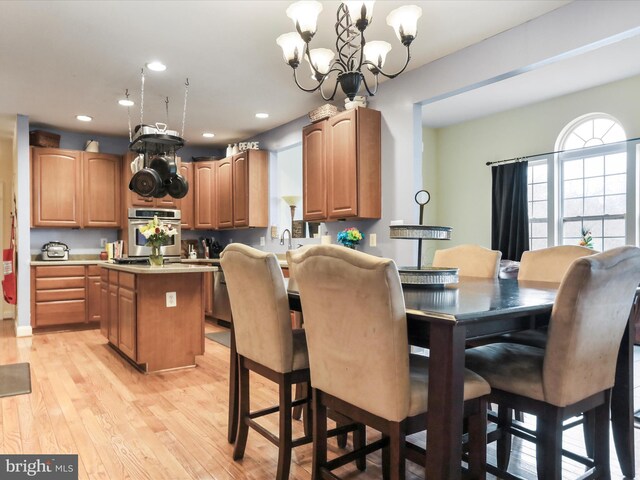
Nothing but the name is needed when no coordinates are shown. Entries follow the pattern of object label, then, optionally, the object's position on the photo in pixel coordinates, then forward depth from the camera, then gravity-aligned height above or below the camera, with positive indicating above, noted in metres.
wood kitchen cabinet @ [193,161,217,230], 6.45 +0.49
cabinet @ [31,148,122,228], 5.47 +0.51
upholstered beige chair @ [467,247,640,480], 1.44 -0.46
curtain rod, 4.65 +0.90
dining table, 1.32 -0.36
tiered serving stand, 1.94 -0.18
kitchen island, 3.57 -0.70
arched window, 4.90 +0.56
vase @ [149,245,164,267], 3.87 -0.26
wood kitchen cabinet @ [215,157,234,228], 6.20 +0.51
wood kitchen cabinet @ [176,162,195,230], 6.39 +0.37
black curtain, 5.54 +0.25
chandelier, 2.13 +0.98
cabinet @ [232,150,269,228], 5.80 +0.54
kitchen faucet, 5.64 -0.11
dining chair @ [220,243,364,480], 1.86 -0.48
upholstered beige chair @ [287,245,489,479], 1.36 -0.41
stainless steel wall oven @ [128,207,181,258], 5.77 +0.05
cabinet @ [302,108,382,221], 3.99 +0.59
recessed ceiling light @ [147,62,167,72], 3.65 +1.33
